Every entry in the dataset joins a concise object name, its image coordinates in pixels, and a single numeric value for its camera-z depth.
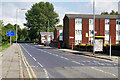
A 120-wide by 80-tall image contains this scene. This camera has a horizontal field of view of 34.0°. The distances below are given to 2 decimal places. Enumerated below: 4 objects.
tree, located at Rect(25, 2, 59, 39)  110.50
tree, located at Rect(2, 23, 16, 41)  63.78
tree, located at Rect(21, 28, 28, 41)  172.81
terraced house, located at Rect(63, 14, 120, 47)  58.12
